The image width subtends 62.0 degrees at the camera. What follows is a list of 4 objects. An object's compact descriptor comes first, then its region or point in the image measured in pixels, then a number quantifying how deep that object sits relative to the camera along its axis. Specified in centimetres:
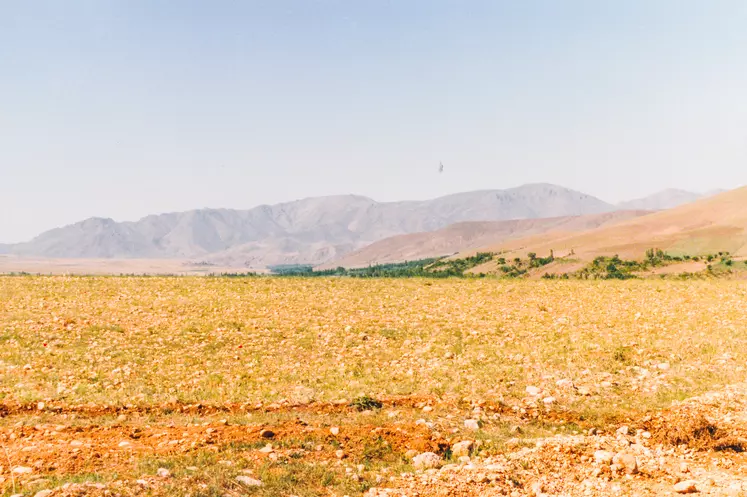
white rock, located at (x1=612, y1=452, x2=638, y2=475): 1013
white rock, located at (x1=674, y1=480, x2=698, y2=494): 930
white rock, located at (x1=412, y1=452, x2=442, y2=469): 1062
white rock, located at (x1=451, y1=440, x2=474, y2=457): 1120
